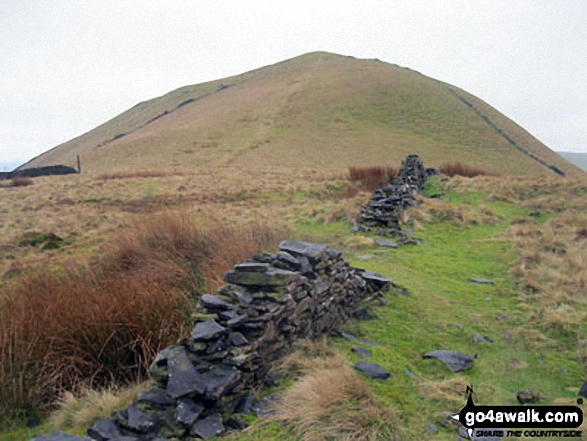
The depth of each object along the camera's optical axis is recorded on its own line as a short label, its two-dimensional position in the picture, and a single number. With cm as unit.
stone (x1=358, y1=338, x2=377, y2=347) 586
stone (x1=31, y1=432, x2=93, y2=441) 343
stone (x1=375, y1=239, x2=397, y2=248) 1159
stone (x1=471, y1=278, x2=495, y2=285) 882
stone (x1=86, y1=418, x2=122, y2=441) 366
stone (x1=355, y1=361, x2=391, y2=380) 491
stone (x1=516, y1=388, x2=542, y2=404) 466
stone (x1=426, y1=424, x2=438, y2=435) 396
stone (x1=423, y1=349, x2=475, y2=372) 534
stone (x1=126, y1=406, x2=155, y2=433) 370
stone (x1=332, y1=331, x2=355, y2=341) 599
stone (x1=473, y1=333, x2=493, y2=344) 618
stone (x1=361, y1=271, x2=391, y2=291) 776
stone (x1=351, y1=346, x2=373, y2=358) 545
